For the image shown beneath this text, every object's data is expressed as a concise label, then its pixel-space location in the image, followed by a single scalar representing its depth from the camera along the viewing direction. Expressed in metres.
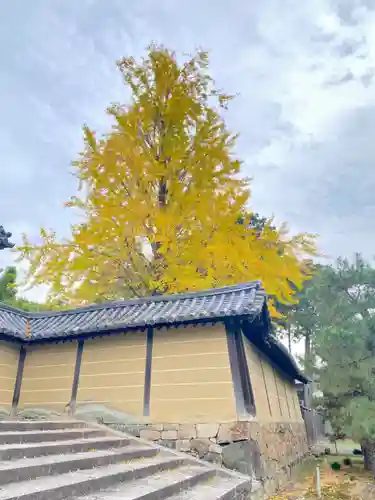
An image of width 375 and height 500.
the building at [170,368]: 6.71
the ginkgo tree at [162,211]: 10.12
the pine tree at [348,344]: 11.60
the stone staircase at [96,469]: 3.45
